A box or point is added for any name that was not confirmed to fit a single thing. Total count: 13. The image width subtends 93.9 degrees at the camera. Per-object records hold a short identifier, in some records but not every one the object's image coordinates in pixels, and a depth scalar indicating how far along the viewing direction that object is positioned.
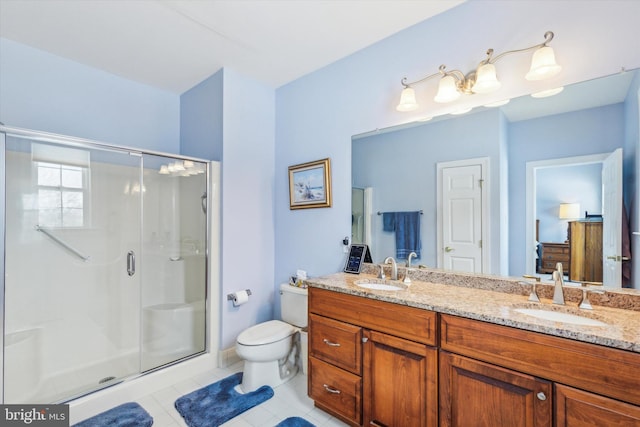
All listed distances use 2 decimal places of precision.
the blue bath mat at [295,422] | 1.76
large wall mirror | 1.39
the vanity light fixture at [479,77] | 1.45
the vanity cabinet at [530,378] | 0.97
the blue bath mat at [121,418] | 1.77
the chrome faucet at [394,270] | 2.01
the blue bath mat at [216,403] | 1.83
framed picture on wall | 2.50
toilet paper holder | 2.55
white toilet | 2.10
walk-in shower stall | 2.04
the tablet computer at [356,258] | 2.20
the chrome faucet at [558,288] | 1.39
